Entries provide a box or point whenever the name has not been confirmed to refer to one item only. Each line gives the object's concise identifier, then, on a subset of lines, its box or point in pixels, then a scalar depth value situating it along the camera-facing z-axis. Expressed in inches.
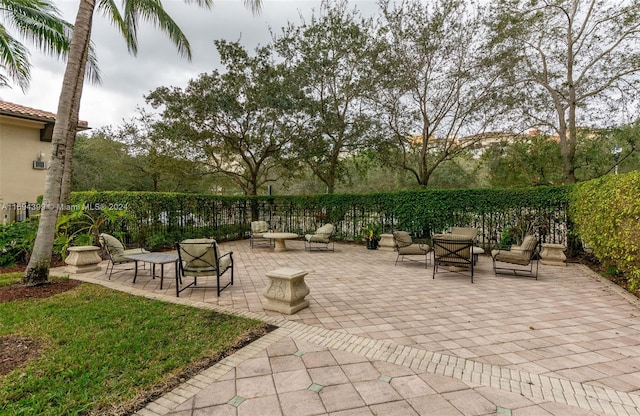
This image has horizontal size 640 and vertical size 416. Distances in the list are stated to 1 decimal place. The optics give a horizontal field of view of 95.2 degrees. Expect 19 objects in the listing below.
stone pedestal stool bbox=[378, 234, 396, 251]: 384.2
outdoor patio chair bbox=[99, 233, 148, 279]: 222.8
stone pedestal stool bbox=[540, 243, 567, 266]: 291.1
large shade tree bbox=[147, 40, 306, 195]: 456.4
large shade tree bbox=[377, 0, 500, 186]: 425.7
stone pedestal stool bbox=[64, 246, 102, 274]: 244.3
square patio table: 200.5
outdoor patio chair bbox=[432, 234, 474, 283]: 235.8
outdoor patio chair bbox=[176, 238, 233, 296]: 188.7
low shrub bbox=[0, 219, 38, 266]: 264.8
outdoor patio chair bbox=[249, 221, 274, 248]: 414.6
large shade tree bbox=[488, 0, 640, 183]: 372.2
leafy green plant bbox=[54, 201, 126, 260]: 275.0
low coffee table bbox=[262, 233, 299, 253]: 366.4
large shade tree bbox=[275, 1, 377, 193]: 477.1
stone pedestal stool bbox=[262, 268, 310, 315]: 159.6
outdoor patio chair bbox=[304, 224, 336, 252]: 367.9
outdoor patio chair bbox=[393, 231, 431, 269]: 287.9
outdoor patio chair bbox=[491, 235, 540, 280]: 235.9
